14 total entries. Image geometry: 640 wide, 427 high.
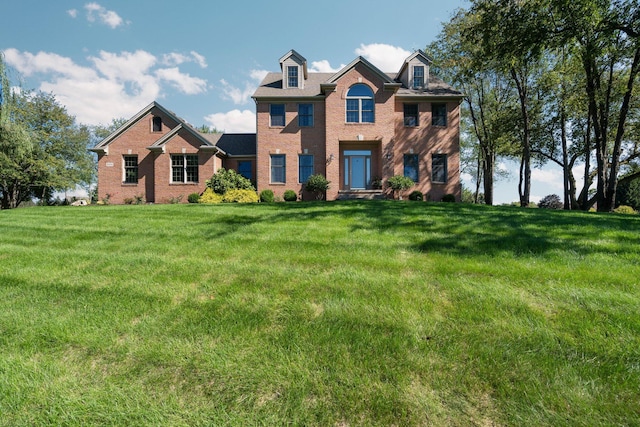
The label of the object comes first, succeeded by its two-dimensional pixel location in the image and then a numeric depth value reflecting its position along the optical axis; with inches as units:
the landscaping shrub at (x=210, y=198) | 680.4
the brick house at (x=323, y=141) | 736.3
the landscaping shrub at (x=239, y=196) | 657.0
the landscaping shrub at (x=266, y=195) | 707.4
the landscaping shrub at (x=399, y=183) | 709.3
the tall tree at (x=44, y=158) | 978.1
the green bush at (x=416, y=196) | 727.4
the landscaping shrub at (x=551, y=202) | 1224.3
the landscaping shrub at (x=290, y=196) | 725.3
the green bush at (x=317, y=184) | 710.5
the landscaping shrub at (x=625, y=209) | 683.4
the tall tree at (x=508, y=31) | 447.5
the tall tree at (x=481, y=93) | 810.8
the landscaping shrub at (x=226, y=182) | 706.2
